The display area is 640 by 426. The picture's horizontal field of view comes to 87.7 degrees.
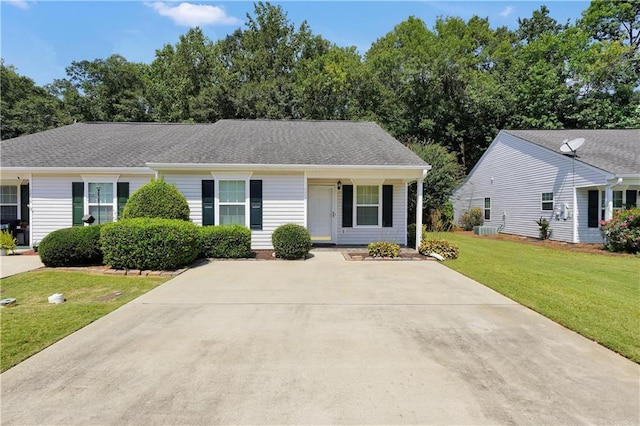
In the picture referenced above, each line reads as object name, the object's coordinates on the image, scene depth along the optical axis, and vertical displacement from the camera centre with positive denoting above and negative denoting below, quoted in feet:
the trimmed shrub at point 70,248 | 26.78 -3.10
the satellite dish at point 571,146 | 45.43 +8.85
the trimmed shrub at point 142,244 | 25.32 -2.66
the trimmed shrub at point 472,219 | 68.10 -1.96
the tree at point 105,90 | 86.58 +32.04
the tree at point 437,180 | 61.77 +5.47
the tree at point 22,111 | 80.69 +24.33
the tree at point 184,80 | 86.94 +36.96
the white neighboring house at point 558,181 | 43.70 +4.24
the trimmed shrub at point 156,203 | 29.81 +0.58
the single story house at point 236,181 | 35.63 +3.24
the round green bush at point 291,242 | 31.96 -3.12
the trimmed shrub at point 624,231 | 37.91 -2.50
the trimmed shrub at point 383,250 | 33.19 -4.05
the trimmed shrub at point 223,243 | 32.09 -3.23
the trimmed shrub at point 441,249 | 33.30 -3.98
